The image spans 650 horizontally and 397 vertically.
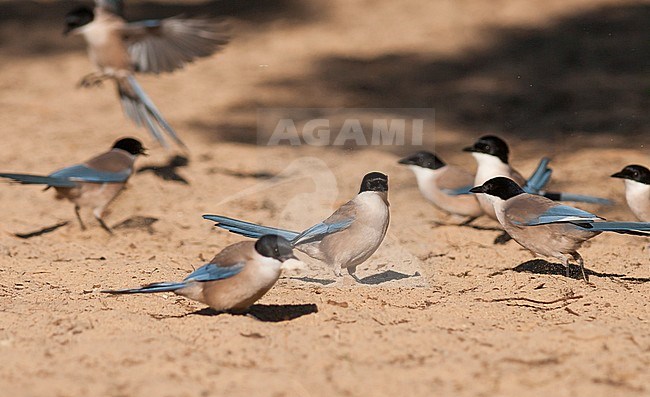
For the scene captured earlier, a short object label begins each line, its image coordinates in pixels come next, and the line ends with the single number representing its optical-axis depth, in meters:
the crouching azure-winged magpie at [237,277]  9.46
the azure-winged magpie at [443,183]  14.92
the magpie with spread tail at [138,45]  17.92
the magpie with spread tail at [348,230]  11.04
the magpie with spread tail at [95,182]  14.50
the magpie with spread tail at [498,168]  14.38
